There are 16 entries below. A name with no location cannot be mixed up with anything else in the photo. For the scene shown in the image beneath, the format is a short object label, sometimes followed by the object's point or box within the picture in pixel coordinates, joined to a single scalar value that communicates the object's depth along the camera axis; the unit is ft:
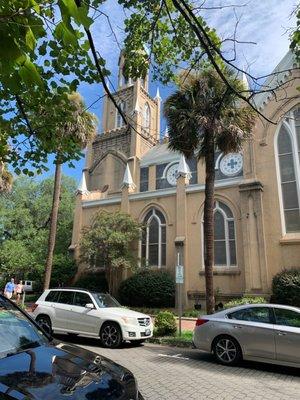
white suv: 38.04
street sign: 45.09
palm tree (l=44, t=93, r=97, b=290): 70.95
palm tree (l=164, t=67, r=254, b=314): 49.37
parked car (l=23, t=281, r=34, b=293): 125.66
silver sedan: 28.73
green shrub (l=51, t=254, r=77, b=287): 94.12
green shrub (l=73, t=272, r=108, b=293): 89.50
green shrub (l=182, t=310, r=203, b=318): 69.60
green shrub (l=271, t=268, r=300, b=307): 61.77
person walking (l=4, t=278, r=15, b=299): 74.79
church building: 70.69
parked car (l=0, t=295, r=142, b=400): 8.68
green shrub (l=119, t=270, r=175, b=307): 77.71
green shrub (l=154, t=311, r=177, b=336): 44.62
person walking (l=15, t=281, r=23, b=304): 81.50
